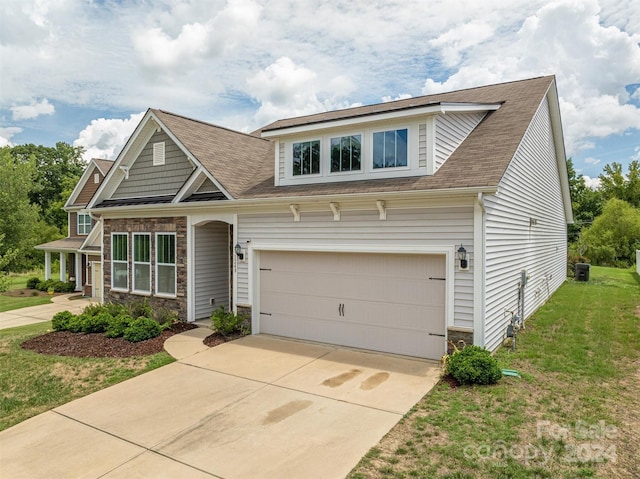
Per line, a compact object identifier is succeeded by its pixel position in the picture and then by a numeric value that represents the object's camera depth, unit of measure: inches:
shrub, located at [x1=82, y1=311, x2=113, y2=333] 438.9
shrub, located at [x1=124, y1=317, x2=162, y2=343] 399.2
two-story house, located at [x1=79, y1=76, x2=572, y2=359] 319.0
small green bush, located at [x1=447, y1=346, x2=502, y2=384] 266.1
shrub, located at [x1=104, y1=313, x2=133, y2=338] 416.5
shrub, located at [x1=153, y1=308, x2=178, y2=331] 445.0
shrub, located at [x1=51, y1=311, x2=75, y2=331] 454.0
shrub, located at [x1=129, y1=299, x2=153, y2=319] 471.4
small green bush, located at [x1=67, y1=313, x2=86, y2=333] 442.6
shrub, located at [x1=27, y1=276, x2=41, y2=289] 933.4
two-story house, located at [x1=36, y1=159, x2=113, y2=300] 848.3
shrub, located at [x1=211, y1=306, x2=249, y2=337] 404.5
